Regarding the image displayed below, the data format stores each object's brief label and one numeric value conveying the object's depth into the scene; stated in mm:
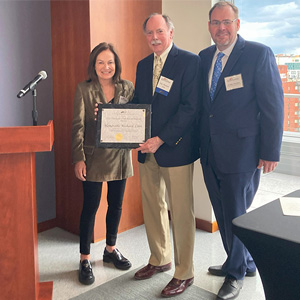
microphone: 2229
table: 1326
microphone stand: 2273
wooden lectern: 1975
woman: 2635
